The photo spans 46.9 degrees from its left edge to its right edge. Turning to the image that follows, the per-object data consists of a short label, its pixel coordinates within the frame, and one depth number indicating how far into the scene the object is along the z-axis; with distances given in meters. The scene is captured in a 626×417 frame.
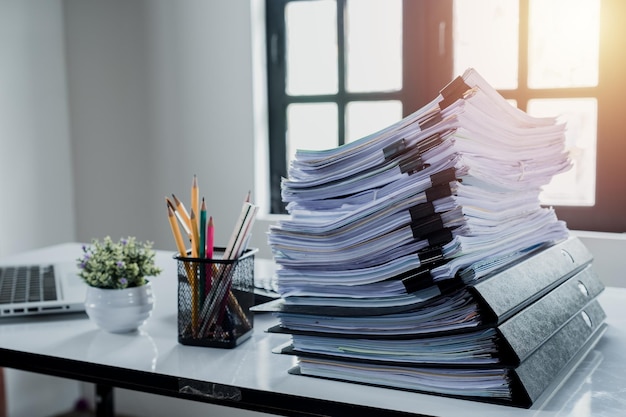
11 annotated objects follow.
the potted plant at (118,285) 1.03
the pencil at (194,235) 0.96
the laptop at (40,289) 1.14
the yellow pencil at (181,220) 1.01
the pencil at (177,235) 0.97
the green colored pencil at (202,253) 0.94
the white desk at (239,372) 0.73
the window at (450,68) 1.99
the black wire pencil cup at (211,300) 0.94
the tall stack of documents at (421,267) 0.73
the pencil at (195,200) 0.98
